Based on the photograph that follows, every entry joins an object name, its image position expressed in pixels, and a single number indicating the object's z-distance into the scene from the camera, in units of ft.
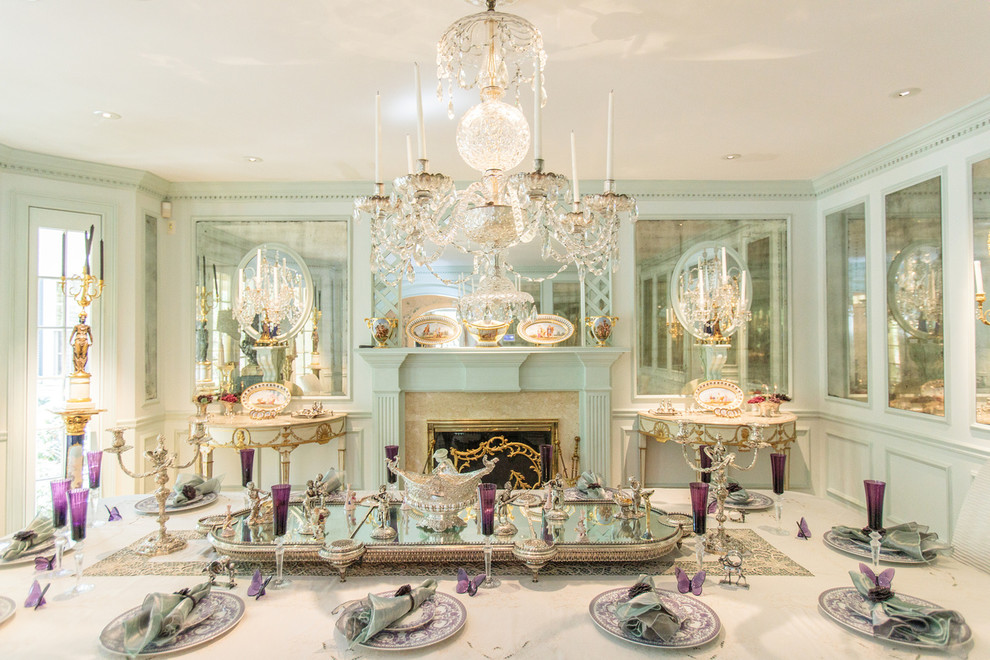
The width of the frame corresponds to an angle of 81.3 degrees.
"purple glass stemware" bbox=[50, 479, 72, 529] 5.19
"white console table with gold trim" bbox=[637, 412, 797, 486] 11.78
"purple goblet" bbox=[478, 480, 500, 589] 4.81
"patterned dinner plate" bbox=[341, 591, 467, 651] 3.84
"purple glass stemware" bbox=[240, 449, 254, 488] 6.18
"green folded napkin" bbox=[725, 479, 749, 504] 6.98
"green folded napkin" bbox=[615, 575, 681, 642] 3.86
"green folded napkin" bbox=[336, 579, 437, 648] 3.86
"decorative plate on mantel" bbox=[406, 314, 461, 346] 13.48
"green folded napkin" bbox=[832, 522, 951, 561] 5.24
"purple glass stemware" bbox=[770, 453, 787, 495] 5.93
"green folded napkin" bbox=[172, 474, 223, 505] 7.09
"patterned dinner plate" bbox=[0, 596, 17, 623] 4.23
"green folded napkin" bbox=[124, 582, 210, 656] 3.80
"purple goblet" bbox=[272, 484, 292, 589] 4.82
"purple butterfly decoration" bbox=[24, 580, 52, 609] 4.44
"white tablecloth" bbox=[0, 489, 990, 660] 3.82
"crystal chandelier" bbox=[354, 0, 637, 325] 5.36
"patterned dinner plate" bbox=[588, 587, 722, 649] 3.86
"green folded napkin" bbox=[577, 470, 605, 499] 6.98
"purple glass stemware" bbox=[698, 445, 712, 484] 5.87
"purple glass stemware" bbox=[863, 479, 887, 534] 4.94
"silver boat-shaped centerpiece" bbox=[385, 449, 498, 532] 5.85
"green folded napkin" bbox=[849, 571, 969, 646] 3.75
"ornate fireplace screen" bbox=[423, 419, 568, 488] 13.37
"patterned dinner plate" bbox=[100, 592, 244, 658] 3.83
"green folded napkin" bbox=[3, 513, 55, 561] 5.40
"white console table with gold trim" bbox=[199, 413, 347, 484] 11.84
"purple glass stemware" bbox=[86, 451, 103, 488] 6.61
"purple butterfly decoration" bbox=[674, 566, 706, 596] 4.58
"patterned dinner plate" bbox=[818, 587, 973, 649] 4.04
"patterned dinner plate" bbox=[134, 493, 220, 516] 6.84
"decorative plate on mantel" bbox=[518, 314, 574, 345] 13.43
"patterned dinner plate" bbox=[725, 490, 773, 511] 6.79
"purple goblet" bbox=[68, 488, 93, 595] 5.03
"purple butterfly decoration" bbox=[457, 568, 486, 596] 4.63
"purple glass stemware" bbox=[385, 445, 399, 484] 6.91
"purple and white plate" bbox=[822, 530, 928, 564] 5.20
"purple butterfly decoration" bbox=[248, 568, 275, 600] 4.62
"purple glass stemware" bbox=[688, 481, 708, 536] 4.87
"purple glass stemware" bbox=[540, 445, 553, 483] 6.39
